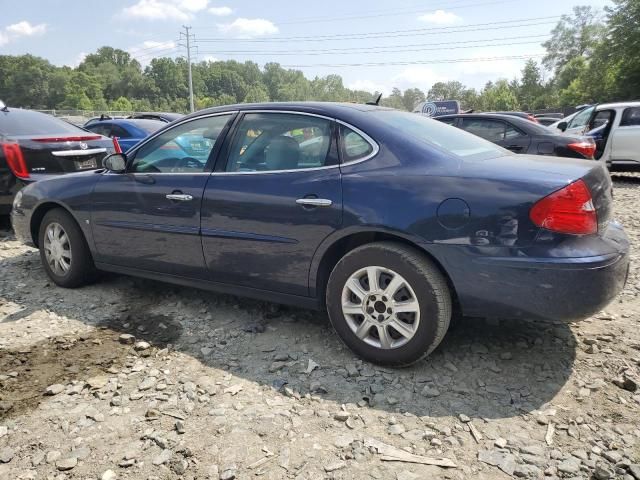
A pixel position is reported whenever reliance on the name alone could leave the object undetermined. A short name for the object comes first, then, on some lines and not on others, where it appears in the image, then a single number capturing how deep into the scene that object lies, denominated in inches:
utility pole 2294.5
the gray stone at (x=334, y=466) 86.4
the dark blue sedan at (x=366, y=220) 101.5
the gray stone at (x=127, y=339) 134.2
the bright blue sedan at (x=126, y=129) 387.2
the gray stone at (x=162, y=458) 88.7
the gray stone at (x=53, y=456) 89.4
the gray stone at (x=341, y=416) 100.4
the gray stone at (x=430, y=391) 107.6
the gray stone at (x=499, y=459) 86.0
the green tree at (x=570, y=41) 3120.1
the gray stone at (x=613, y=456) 86.9
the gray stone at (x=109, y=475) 84.7
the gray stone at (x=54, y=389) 110.5
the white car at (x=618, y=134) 405.4
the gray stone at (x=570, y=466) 85.0
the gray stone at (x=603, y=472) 83.2
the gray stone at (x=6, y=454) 89.4
